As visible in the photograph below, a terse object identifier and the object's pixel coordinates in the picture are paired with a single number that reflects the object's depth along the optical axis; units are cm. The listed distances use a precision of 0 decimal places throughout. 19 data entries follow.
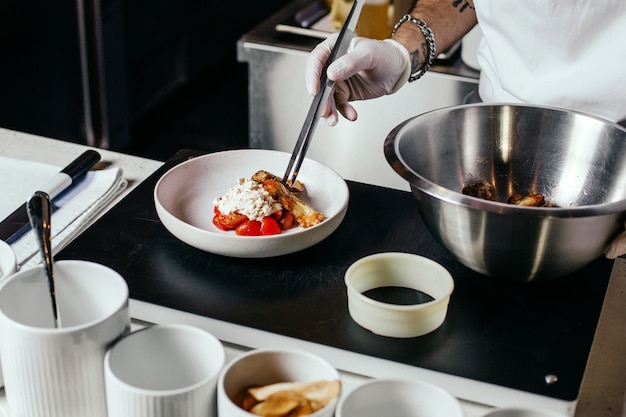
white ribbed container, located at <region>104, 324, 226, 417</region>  69
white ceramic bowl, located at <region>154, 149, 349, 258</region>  102
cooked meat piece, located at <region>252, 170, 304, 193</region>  117
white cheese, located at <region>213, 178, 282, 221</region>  109
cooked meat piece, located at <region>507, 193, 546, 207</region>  110
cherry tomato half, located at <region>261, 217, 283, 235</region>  110
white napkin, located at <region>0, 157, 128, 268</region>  116
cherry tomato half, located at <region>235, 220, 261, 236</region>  110
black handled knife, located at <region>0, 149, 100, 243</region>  115
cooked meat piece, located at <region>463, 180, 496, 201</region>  113
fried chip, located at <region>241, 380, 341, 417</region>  69
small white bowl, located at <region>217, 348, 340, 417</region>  71
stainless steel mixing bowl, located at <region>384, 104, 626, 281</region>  92
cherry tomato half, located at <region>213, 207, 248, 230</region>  111
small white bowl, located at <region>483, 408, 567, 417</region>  66
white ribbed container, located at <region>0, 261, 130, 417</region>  71
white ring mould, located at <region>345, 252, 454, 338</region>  90
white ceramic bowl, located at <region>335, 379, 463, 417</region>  69
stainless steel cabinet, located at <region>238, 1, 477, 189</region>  212
